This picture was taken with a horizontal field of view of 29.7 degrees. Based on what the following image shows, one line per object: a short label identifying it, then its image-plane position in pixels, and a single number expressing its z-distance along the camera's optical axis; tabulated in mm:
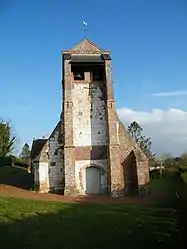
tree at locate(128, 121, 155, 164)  63469
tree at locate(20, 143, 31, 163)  69000
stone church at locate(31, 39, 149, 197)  28953
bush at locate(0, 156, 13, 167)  52419
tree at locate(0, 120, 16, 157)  56312
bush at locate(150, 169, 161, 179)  43119
